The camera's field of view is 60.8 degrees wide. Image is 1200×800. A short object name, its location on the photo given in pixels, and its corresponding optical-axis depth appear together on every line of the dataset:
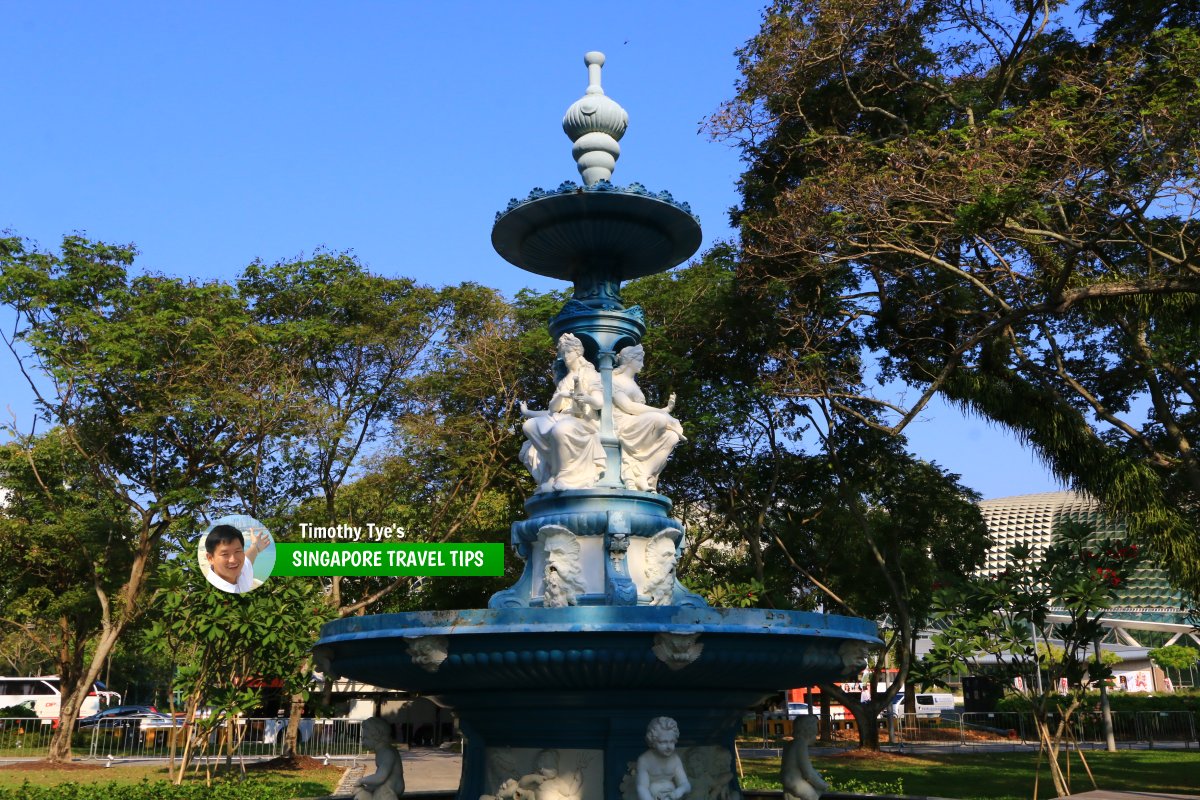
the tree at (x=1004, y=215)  13.08
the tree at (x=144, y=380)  22.12
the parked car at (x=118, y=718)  36.47
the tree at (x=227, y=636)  15.59
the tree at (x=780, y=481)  22.39
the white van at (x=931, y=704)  45.35
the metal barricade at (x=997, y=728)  33.72
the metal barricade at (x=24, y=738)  28.77
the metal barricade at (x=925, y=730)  33.66
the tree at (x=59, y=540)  25.28
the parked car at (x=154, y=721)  31.95
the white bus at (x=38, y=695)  46.91
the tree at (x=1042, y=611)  13.91
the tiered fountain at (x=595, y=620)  5.95
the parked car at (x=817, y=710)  40.44
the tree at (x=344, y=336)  24.06
